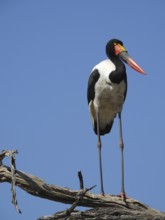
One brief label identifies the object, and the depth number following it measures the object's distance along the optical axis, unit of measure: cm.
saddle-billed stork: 1825
